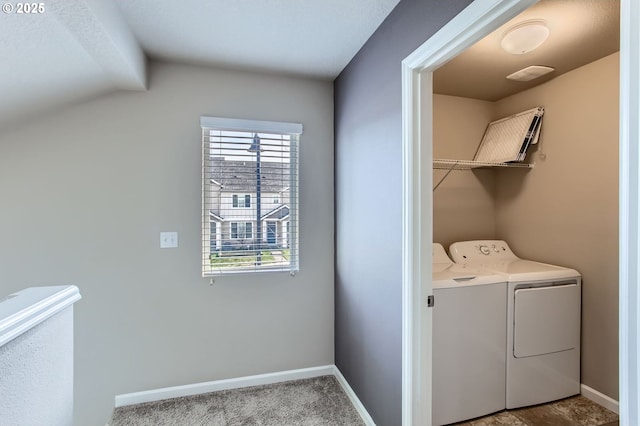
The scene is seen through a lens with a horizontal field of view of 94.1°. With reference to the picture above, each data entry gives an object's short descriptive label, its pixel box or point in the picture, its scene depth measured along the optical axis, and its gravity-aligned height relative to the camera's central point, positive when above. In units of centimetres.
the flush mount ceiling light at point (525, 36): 163 +99
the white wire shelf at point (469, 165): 233 +38
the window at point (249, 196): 223 +12
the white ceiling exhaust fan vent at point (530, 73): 219 +105
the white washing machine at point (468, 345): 179 -83
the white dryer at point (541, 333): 194 -83
